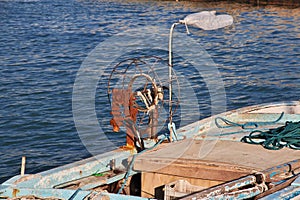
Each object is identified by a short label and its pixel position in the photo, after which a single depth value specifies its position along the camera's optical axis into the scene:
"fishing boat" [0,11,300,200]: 9.85
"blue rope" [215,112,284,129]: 14.11
